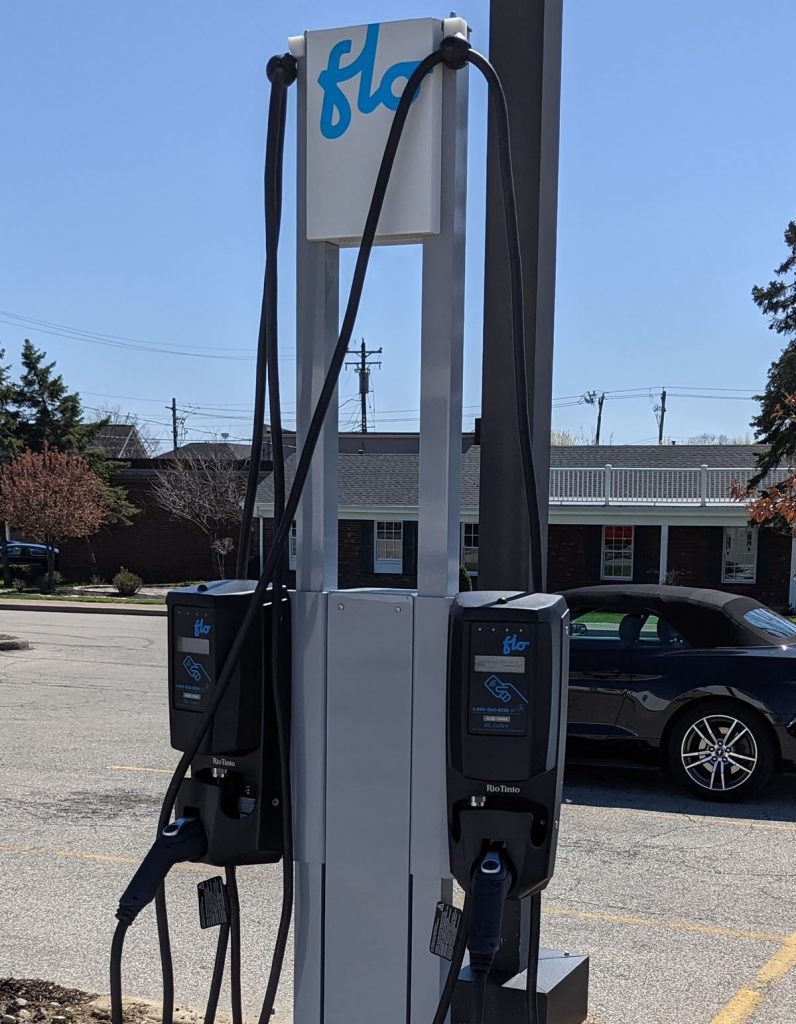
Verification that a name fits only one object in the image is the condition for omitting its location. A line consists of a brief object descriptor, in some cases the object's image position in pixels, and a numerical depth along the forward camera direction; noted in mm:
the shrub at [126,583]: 33906
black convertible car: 7914
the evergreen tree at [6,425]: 40500
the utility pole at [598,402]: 100062
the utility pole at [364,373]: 72375
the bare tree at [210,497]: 37906
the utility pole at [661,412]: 104875
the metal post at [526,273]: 3426
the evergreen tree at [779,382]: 32594
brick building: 30484
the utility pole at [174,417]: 86625
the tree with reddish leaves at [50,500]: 35281
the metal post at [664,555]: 30562
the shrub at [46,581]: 35566
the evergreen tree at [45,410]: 42812
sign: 2631
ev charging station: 2625
